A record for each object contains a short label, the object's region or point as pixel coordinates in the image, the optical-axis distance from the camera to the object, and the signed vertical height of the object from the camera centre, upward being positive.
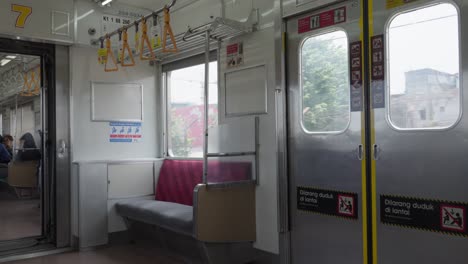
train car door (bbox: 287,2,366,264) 3.30 +0.00
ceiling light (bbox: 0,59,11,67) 5.08 +0.96
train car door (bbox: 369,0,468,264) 2.70 +0.02
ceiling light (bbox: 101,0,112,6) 5.18 +1.72
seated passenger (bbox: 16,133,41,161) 5.28 -0.13
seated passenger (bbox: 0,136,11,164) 5.14 -0.18
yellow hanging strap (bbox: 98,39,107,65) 5.05 +1.03
